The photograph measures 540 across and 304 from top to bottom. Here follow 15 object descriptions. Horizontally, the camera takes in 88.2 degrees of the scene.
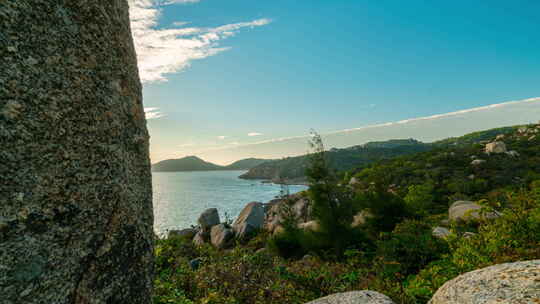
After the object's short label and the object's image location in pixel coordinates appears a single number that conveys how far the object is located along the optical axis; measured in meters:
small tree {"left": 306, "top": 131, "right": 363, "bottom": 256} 10.82
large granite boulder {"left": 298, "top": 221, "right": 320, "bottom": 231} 11.33
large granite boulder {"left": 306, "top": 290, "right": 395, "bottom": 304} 3.74
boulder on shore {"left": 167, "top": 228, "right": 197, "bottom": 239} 21.09
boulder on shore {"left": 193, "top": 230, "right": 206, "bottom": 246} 19.03
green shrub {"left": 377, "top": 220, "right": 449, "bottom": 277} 6.59
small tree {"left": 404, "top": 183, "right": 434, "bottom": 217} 14.02
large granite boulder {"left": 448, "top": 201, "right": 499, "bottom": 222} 11.97
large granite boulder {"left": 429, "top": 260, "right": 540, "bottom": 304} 2.79
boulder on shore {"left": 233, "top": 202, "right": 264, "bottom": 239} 19.25
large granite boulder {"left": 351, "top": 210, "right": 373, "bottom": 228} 13.04
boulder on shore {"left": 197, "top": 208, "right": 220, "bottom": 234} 21.61
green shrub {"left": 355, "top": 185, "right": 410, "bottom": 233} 12.50
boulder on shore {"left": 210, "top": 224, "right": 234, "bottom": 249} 18.08
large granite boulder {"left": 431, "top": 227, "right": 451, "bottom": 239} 9.27
